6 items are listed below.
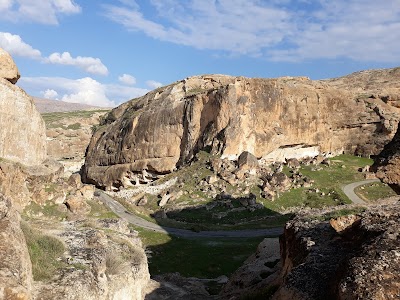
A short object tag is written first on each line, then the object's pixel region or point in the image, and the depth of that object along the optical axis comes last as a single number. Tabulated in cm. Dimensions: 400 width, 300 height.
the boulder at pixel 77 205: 4950
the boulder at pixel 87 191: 5570
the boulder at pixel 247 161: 7156
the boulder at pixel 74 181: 5683
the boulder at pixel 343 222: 1811
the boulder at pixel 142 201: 6956
